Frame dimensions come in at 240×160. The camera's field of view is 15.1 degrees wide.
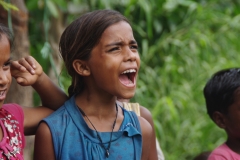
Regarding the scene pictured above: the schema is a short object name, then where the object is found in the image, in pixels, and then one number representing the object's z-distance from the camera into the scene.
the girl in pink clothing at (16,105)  3.58
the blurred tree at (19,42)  4.74
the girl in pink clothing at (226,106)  4.78
